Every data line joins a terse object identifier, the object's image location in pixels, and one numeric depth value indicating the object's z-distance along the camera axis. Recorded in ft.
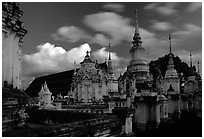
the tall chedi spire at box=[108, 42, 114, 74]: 131.77
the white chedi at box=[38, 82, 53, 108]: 72.98
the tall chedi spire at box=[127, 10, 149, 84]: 113.29
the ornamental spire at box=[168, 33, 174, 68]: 104.11
